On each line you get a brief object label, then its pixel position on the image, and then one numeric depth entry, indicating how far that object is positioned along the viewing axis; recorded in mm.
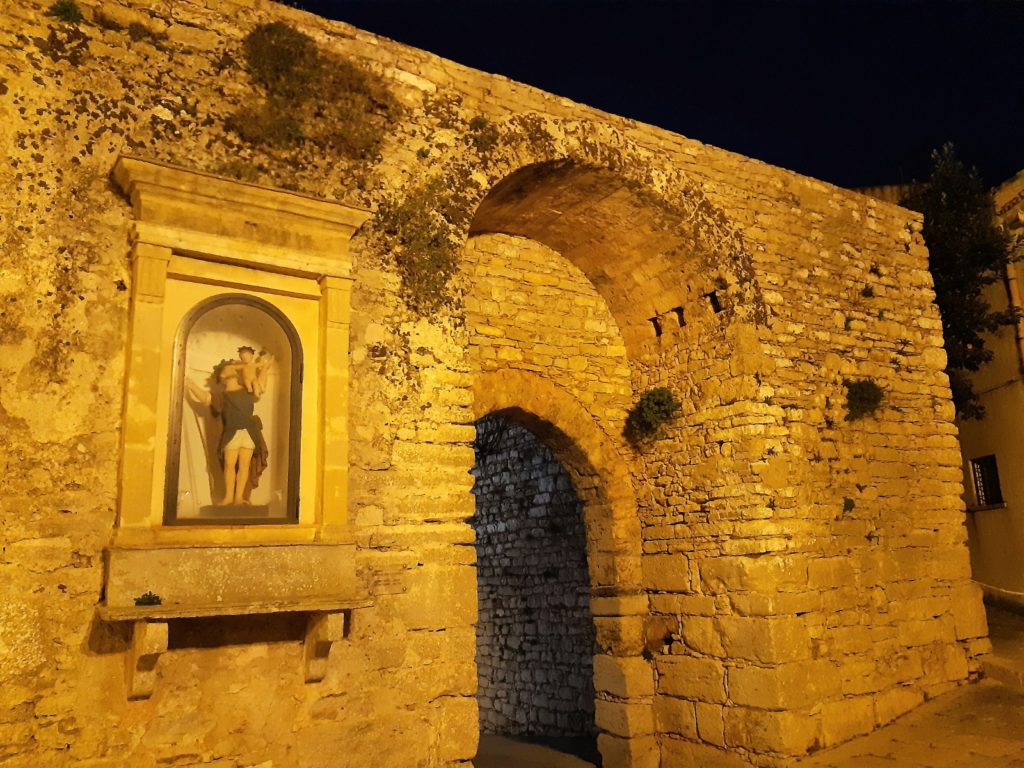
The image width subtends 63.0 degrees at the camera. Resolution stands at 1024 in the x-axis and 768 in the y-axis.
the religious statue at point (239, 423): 4203
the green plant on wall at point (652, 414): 7180
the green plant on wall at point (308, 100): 4789
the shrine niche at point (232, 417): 3895
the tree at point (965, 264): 10141
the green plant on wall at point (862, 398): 6961
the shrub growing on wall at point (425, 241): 5109
